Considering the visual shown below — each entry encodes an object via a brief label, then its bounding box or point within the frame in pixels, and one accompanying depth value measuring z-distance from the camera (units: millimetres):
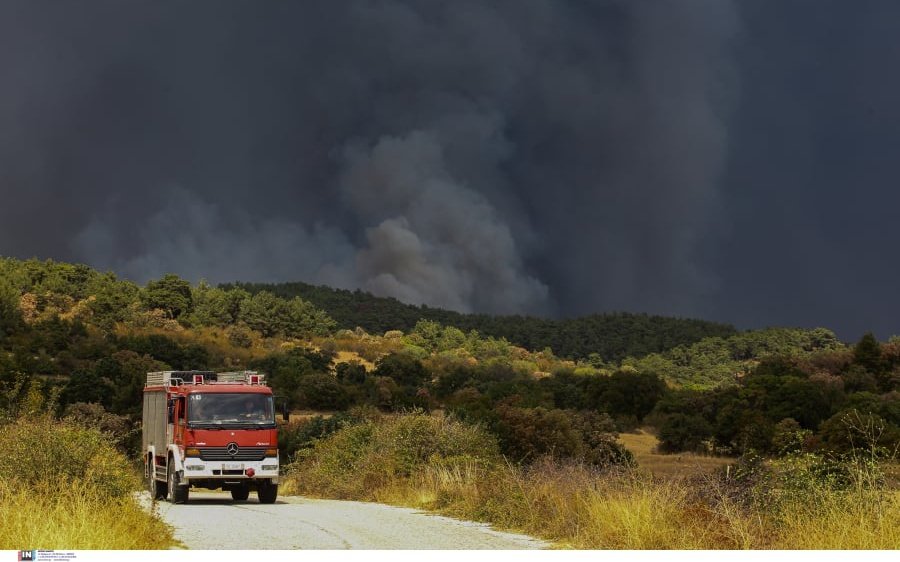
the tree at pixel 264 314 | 115688
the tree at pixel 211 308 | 111812
